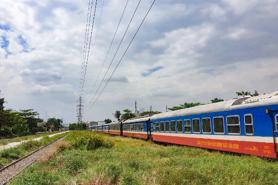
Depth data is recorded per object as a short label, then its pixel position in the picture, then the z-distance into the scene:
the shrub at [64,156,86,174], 13.45
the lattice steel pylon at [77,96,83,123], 111.12
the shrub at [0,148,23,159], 26.00
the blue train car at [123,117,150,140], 36.47
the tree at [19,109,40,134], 120.81
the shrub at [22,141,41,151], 35.31
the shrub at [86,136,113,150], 25.93
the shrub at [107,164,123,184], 10.20
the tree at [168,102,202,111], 74.75
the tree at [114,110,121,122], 135.06
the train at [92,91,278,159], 13.34
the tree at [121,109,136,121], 116.32
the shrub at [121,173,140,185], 9.38
